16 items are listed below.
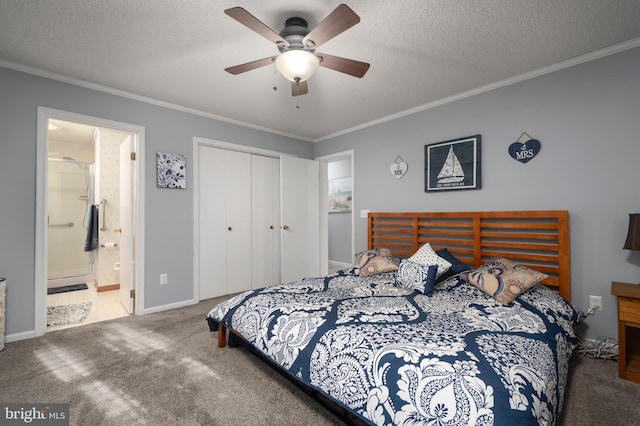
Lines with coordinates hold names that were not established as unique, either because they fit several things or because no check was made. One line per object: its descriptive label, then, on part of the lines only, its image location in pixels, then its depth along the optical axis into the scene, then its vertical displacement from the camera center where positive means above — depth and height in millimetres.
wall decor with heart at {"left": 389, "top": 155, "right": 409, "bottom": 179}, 3758 +639
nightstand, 1907 -722
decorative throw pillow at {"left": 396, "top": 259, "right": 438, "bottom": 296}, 2461 -544
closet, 3848 -69
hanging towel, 4445 -236
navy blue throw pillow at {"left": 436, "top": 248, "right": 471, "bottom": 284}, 2686 -495
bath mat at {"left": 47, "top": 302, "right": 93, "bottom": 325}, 3133 -1131
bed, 1180 -657
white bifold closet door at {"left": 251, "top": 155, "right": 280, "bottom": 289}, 4375 -62
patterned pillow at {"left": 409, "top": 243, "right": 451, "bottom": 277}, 2648 -425
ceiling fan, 1542 +1055
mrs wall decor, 2720 +641
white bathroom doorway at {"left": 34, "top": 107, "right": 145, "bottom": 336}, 2670 +83
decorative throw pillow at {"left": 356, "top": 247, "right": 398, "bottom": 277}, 3014 -510
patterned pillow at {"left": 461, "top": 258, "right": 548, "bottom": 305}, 2195 -516
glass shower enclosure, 4721 -54
